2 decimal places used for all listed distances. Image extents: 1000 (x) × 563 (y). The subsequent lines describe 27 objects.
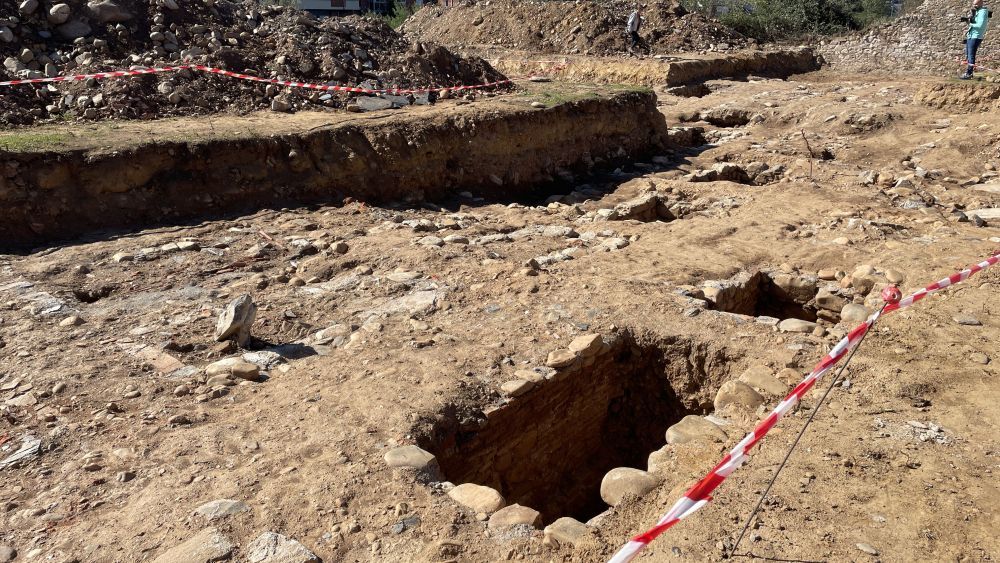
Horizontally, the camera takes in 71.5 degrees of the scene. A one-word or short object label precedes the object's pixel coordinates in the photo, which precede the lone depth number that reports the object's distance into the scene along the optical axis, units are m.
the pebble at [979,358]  3.94
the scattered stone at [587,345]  4.09
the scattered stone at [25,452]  3.00
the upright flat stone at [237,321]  4.12
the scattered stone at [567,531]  2.64
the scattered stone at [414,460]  3.03
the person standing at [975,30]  12.78
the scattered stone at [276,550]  2.48
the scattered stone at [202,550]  2.46
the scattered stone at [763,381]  3.67
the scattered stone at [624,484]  2.97
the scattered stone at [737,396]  3.62
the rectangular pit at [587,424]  3.74
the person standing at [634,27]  16.40
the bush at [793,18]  20.38
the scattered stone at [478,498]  2.80
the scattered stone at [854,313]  4.55
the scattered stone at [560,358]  3.96
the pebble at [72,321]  4.32
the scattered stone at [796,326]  4.33
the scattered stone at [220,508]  2.69
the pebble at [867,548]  2.49
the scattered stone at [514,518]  2.70
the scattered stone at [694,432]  3.35
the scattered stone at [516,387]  3.71
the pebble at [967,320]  4.39
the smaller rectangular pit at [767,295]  5.10
